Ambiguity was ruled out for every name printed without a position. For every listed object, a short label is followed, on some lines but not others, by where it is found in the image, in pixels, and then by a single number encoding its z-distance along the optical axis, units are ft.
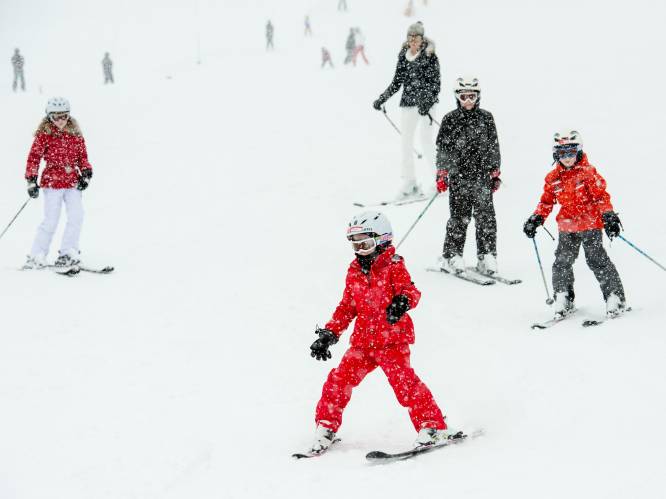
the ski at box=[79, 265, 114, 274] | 61.04
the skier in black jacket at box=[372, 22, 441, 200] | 72.43
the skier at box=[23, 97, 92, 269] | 59.31
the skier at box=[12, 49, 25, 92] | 191.62
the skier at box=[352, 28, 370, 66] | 182.39
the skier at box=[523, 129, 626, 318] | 45.55
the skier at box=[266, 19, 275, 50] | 227.24
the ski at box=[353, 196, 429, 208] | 78.23
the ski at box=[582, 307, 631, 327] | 45.60
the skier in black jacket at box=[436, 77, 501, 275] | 56.08
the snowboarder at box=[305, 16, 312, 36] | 248.52
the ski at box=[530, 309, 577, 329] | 47.42
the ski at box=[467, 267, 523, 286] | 57.06
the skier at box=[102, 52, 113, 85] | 184.85
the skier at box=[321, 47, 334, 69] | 172.04
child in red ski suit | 34.88
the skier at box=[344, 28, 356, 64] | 186.60
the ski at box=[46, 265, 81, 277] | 59.30
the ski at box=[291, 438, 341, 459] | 34.63
